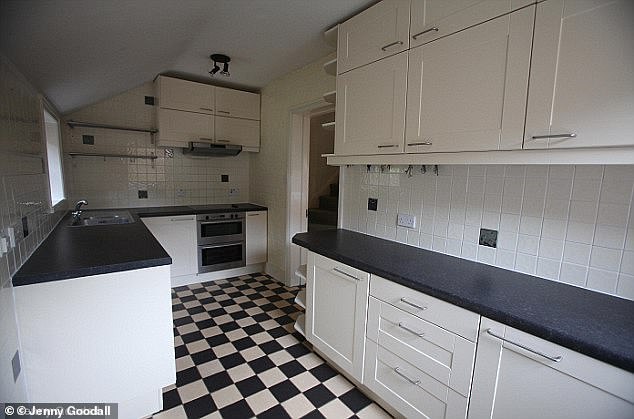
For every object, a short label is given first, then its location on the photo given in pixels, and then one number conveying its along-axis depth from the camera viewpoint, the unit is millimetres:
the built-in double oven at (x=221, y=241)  3328
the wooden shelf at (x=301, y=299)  2315
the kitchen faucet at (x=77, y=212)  2521
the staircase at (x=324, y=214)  4934
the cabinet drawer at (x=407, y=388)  1281
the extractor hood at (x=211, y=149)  3295
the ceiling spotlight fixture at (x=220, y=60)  2682
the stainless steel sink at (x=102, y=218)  2494
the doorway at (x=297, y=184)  3170
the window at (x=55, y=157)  2576
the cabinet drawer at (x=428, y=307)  1198
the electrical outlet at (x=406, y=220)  1956
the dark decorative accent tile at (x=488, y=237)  1575
